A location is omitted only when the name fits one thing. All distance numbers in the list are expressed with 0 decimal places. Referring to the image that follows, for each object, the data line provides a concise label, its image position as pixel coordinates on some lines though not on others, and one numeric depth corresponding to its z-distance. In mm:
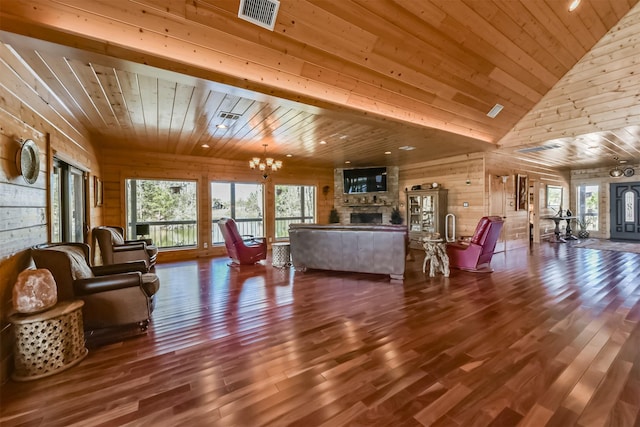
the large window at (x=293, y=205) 8914
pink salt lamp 2105
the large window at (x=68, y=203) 3701
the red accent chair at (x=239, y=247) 5873
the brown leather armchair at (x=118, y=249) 4438
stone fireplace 8906
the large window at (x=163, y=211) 6824
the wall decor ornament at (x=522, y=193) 7730
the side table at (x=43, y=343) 2088
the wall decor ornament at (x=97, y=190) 5391
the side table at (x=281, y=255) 5875
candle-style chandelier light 5941
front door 9388
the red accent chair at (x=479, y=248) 5227
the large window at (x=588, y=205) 10328
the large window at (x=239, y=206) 7824
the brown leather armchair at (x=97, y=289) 2520
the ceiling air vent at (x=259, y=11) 2381
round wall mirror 2371
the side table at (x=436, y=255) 5078
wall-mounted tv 8609
